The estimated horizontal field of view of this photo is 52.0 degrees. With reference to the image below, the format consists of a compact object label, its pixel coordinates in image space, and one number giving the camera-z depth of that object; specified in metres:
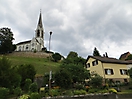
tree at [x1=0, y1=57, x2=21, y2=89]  18.44
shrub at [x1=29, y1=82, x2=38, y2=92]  17.39
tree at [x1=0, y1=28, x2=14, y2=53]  65.50
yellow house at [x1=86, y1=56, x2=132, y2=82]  30.80
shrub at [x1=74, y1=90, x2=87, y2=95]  17.68
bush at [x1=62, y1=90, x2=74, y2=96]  17.27
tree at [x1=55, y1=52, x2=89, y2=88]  24.38
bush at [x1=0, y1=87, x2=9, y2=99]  15.23
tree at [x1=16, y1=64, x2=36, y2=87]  23.16
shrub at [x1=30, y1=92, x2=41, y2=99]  14.45
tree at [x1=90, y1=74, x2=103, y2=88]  22.00
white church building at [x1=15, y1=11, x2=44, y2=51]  91.87
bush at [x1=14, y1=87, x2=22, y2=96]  16.89
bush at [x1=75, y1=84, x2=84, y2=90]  20.97
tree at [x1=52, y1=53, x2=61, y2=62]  63.29
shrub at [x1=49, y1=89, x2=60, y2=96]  16.67
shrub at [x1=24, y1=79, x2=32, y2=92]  20.05
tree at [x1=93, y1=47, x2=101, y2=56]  61.97
